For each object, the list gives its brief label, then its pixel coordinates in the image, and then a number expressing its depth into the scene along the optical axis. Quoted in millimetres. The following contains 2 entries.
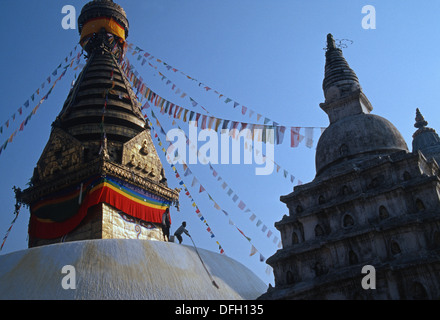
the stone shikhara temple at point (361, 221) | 13312
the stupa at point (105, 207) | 11750
